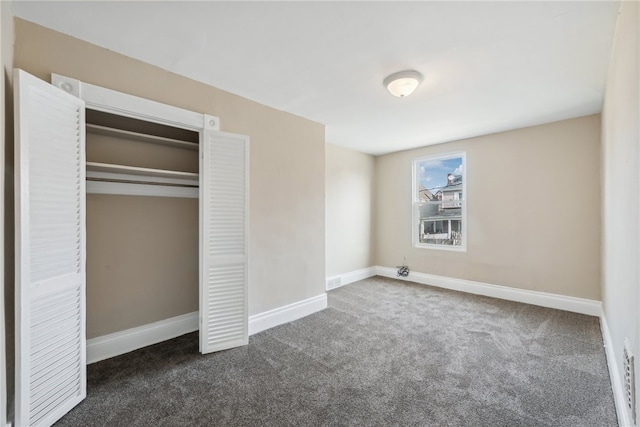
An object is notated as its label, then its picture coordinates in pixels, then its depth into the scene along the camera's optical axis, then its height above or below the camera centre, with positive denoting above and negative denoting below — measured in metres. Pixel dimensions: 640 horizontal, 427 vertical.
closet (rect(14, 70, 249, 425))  1.48 +0.11
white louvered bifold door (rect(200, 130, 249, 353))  2.42 -0.25
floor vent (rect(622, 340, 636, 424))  1.34 -0.89
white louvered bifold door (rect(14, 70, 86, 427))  1.44 -0.22
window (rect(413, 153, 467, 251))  4.51 +0.19
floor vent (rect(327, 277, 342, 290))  4.48 -1.17
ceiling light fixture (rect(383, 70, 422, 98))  2.33 +1.16
